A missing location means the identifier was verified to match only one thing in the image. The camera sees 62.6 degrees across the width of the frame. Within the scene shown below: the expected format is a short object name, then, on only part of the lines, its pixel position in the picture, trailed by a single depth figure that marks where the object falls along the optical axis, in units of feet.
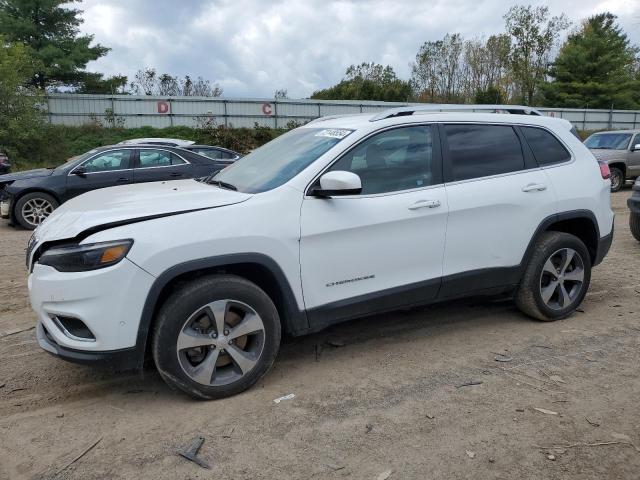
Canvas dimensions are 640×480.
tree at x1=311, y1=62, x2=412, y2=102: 143.95
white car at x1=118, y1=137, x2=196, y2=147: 46.48
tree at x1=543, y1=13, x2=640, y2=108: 142.00
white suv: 9.90
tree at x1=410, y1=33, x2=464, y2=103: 179.93
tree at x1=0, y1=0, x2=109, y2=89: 94.48
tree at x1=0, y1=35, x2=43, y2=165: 70.49
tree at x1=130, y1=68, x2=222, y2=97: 122.11
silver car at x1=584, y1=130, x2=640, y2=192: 45.37
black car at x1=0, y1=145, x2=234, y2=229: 31.42
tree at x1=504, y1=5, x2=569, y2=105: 171.12
